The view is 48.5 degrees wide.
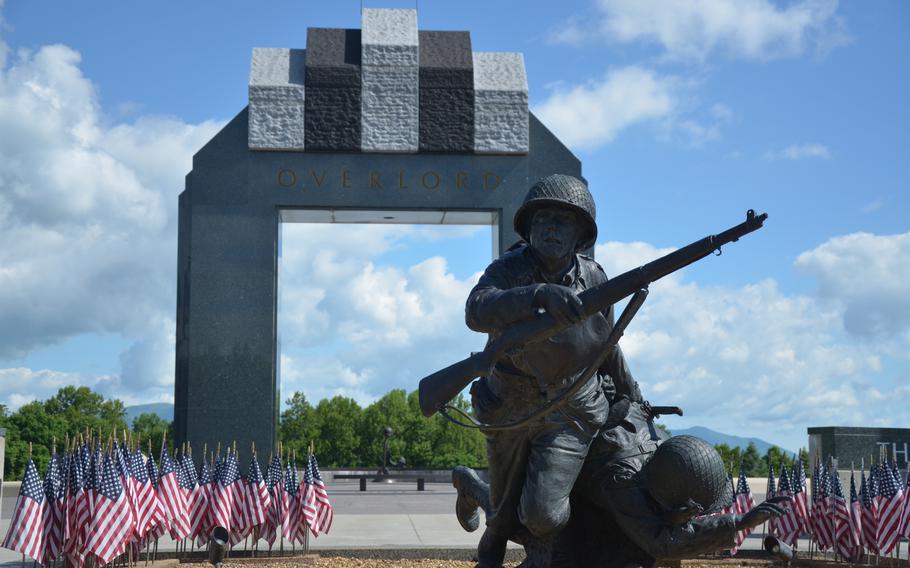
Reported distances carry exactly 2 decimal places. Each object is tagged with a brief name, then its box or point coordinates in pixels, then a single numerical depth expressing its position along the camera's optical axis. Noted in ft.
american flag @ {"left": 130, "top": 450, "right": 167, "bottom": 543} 35.06
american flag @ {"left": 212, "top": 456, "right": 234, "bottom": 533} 39.37
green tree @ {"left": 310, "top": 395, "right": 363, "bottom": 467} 255.50
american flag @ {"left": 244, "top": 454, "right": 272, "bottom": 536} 39.73
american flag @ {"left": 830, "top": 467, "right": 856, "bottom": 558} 38.22
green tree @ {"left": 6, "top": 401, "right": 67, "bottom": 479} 162.91
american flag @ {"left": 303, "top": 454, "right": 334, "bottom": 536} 40.55
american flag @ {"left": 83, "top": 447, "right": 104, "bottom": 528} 31.14
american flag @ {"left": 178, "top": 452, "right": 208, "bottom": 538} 39.75
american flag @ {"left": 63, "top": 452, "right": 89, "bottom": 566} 30.78
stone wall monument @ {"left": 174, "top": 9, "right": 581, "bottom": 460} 67.56
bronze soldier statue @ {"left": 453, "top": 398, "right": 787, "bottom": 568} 16.49
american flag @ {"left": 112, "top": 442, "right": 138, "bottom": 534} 33.17
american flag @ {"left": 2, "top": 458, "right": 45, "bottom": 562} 29.86
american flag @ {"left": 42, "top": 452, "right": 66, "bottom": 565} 30.89
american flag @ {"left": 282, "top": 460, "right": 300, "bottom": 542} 40.16
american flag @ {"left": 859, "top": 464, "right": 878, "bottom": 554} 37.19
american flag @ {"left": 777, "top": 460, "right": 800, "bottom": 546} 40.06
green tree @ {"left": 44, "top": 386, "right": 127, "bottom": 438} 224.12
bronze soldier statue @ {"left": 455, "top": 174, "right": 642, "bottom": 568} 16.92
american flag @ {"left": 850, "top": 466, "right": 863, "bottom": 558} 37.99
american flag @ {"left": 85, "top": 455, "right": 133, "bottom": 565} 30.76
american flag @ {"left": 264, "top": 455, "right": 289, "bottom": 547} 40.20
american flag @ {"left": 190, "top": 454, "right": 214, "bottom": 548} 39.78
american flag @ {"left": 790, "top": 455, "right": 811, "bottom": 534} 40.55
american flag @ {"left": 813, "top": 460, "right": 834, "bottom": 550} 39.11
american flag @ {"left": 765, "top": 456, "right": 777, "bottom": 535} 39.40
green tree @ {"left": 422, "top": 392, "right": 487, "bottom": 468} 248.50
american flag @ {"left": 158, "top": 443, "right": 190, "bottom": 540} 37.58
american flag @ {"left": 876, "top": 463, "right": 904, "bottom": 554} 36.52
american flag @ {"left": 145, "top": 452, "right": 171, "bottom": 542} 36.91
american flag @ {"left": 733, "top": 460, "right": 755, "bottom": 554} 40.06
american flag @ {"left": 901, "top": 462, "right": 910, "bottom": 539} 35.96
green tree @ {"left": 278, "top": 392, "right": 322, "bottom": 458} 255.70
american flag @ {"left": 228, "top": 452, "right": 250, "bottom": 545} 39.81
